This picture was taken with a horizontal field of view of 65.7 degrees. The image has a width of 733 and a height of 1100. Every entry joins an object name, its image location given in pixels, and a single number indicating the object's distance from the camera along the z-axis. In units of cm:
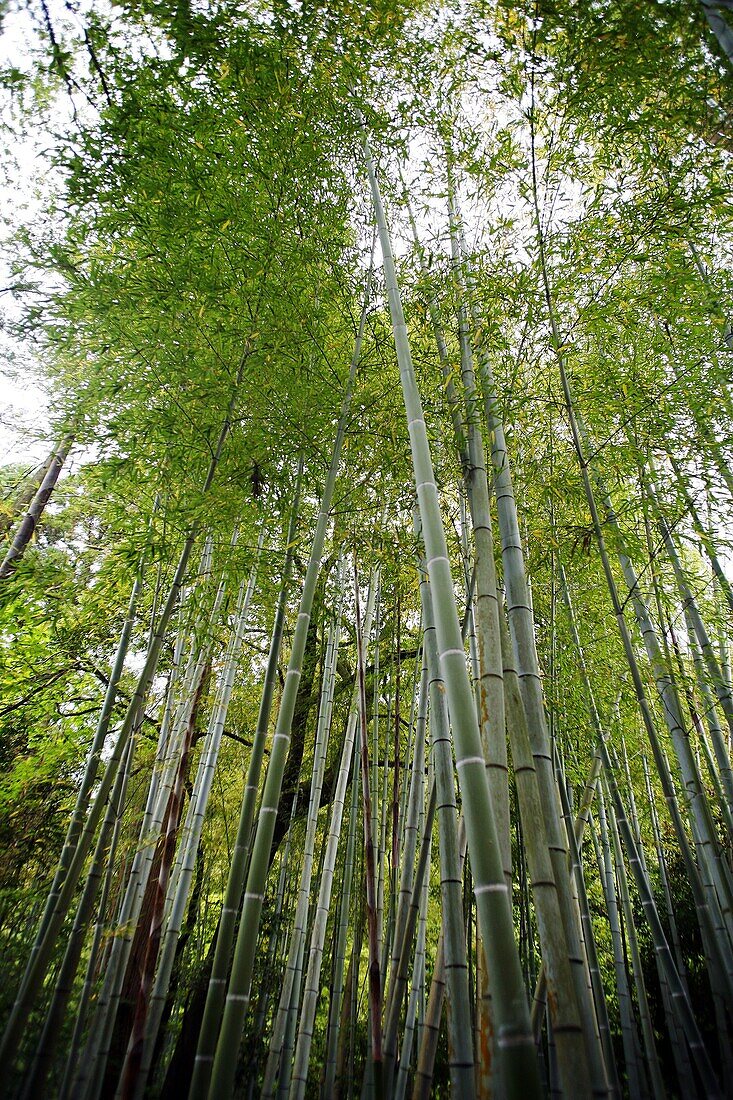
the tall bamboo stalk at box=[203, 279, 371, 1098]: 146
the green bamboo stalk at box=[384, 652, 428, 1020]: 240
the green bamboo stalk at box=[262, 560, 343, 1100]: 334
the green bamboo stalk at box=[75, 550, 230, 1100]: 251
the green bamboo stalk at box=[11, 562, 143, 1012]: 246
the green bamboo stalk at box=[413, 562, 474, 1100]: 151
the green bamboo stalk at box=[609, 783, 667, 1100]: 363
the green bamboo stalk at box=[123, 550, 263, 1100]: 283
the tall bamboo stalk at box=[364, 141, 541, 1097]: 103
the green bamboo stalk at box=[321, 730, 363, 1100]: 341
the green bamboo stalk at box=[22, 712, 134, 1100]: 179
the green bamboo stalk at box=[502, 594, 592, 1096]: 141
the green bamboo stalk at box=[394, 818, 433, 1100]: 289
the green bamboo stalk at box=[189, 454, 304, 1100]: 154
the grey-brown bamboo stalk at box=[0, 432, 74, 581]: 509
